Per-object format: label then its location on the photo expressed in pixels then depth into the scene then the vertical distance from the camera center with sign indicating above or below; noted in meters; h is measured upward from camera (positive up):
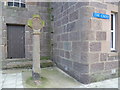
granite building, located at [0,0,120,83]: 3.46 +0.24
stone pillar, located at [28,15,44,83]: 3.42 -0.03
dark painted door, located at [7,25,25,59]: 5.11 +0.05
